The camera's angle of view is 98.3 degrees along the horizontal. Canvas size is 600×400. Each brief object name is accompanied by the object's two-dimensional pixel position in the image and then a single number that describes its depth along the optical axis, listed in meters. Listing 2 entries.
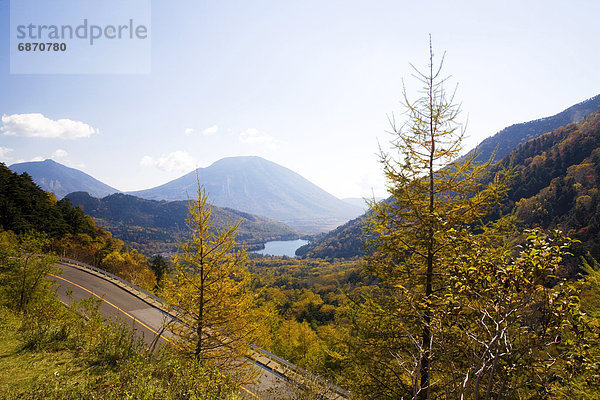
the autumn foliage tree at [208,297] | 8.40
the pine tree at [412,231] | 5.60
